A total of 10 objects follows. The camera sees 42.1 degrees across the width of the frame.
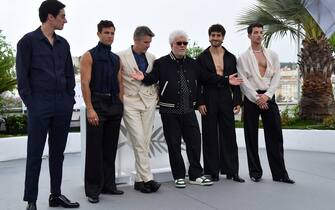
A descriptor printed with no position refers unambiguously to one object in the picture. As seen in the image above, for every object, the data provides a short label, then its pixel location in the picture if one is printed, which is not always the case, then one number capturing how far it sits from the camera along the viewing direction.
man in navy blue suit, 3.48
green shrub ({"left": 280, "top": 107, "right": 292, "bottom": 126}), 9.38
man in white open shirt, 4.80
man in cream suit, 4.41
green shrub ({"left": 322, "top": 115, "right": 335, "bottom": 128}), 8.32
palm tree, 9.41
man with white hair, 4.53
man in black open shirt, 4.85
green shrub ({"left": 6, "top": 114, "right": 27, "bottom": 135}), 9.17
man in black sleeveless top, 4.03
